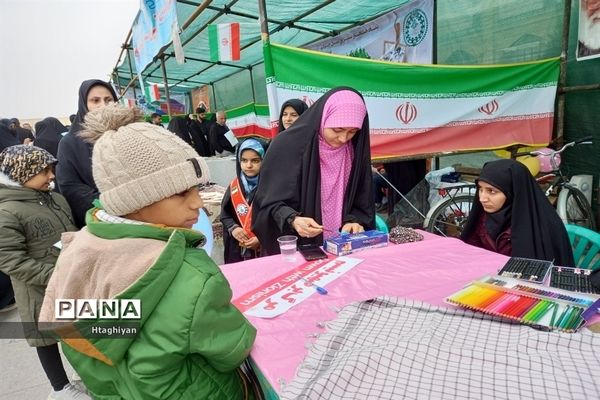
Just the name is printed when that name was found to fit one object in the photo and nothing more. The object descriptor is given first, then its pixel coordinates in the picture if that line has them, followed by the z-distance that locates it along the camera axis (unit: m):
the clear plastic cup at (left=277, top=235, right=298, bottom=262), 1.64
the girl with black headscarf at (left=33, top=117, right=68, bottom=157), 3.58
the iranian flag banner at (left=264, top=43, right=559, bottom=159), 2.99
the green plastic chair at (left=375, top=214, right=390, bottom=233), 2.37
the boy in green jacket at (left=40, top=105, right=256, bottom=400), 0.80
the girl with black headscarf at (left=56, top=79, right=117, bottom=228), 2.09
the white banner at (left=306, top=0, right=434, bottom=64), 4.21
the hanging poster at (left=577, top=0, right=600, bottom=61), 3.48
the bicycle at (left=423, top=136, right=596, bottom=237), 3.55
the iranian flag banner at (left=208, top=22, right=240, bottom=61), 3.87
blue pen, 1.26
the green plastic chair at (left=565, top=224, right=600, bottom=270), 1.89
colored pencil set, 0.95
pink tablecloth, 0.97
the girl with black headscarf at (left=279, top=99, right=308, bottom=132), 2.70
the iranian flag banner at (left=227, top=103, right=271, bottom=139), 7.98
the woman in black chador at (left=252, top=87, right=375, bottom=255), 1.96
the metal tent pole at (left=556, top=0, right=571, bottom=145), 3.65
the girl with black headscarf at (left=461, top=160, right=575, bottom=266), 1.90
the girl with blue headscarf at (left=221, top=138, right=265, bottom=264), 2.42
